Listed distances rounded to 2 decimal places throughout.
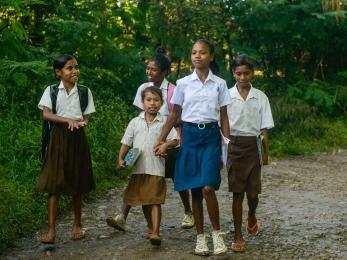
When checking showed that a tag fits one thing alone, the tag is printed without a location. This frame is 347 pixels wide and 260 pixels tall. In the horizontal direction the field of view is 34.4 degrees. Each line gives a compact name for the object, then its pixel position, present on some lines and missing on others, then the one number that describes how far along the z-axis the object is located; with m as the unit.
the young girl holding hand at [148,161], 4.82
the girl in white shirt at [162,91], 5.27
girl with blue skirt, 4.54
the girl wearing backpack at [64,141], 4.89
